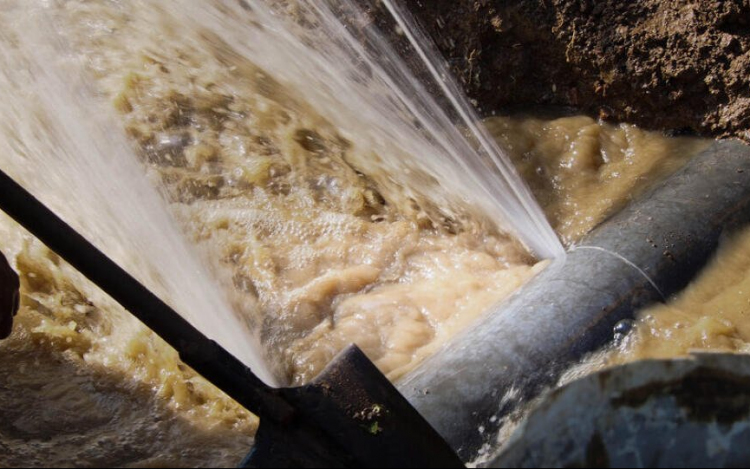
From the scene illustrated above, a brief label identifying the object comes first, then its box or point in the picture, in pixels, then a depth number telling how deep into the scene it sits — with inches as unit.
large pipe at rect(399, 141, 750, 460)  111.3
